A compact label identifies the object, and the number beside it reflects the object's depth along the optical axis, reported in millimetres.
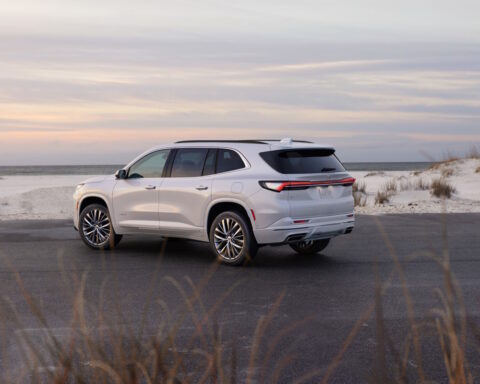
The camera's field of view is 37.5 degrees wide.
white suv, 10430
